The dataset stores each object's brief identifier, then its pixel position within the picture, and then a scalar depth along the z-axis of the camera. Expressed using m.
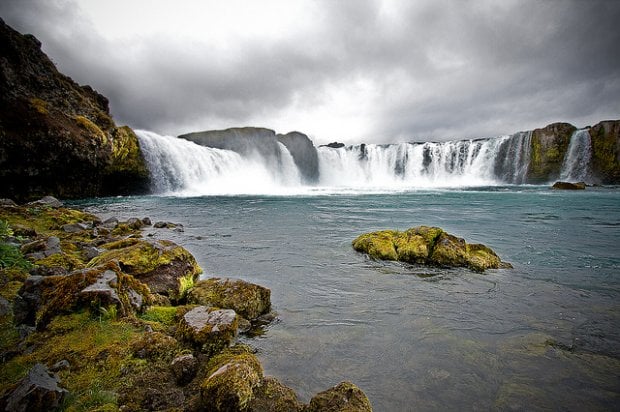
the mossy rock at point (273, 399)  2.92
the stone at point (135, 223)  14.10
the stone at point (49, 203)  17.61
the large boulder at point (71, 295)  3.80
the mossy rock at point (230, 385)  2.77
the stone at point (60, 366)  2.98
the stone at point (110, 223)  13.46
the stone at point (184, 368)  3.30
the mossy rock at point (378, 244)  9.46
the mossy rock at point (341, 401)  2.81
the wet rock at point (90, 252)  7.50
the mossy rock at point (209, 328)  3.92
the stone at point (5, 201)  17.31
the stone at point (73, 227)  11.24
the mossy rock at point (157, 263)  6.09
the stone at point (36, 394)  2.27
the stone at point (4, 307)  3.91
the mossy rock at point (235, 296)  5.38
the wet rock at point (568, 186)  42.78
